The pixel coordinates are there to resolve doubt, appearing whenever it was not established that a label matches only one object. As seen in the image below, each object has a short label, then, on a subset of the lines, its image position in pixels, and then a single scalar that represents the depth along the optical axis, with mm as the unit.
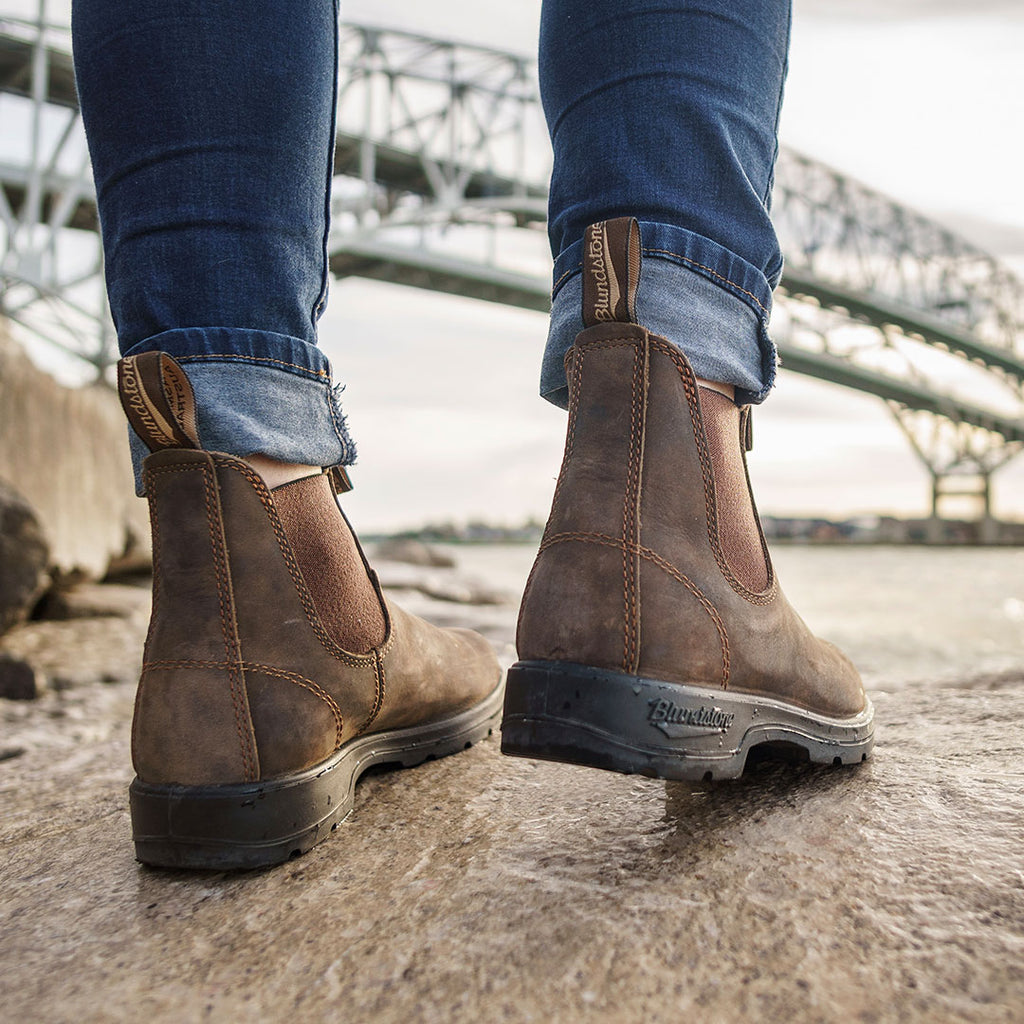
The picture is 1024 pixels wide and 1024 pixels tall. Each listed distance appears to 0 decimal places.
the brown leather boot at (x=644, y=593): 587
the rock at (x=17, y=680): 1767
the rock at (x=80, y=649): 2023
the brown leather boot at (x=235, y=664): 612
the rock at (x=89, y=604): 2645
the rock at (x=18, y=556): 2037
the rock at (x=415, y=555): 9105
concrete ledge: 2363
